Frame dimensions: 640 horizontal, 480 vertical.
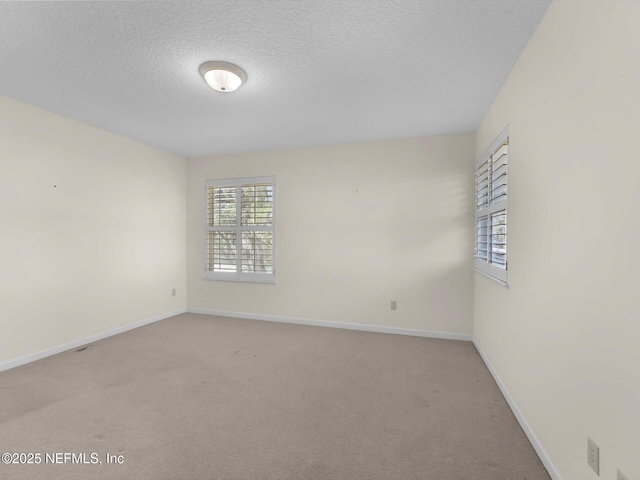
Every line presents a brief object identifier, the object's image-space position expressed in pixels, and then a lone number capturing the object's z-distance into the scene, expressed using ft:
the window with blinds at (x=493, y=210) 8.25
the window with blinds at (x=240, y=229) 15.21
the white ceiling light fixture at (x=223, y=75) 7.39
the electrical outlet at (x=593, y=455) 4.06
